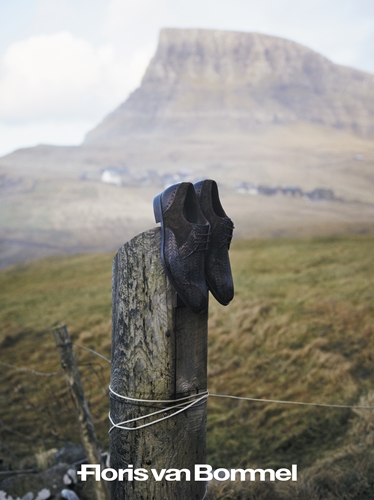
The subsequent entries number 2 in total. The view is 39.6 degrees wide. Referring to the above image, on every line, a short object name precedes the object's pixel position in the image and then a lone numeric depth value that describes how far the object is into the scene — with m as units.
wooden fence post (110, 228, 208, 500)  1.61
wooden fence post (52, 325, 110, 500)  2.72
